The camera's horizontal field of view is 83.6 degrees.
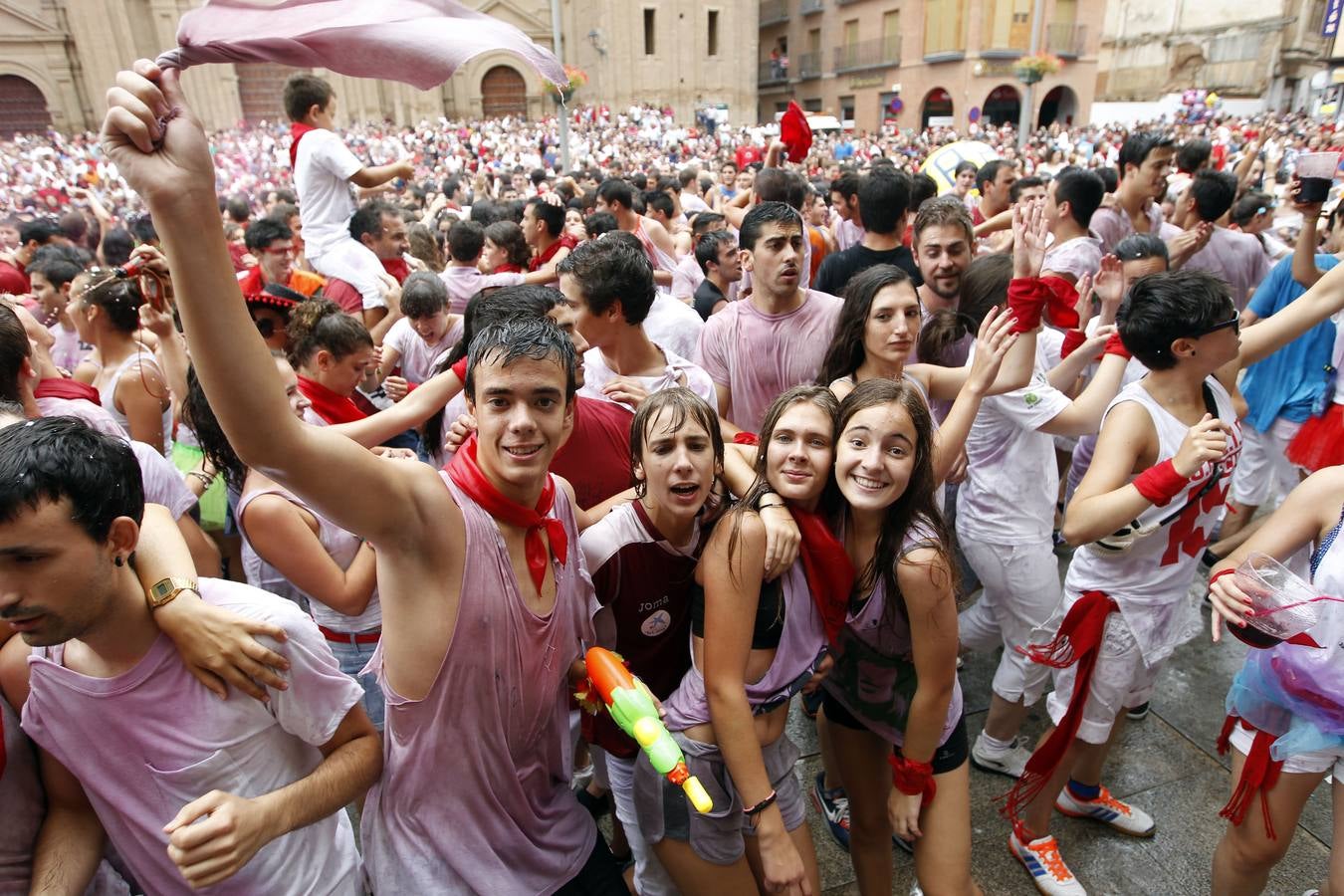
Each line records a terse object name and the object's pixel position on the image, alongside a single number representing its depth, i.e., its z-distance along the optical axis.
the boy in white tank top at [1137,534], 2.51
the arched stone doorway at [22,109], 30.38
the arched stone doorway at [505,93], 36.56
